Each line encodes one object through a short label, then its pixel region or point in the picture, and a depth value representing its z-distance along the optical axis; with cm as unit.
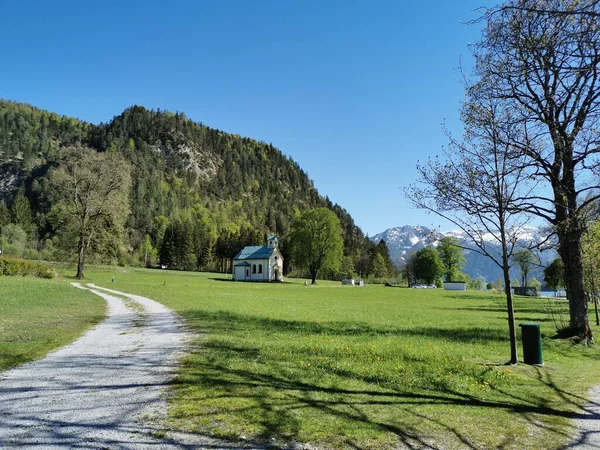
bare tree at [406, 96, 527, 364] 1102
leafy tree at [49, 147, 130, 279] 4416
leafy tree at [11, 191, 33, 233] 11163
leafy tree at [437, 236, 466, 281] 11776
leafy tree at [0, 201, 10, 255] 10689
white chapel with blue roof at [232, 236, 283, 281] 8844
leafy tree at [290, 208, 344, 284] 8338
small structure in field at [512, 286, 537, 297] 7700
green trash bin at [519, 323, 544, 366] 1102
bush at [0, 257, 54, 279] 3688
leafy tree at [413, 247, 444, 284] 11531
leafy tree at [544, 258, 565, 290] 9118
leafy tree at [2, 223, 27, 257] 7981
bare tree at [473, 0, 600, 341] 660
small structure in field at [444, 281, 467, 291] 8406
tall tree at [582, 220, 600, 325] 2222
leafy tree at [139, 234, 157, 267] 12455
